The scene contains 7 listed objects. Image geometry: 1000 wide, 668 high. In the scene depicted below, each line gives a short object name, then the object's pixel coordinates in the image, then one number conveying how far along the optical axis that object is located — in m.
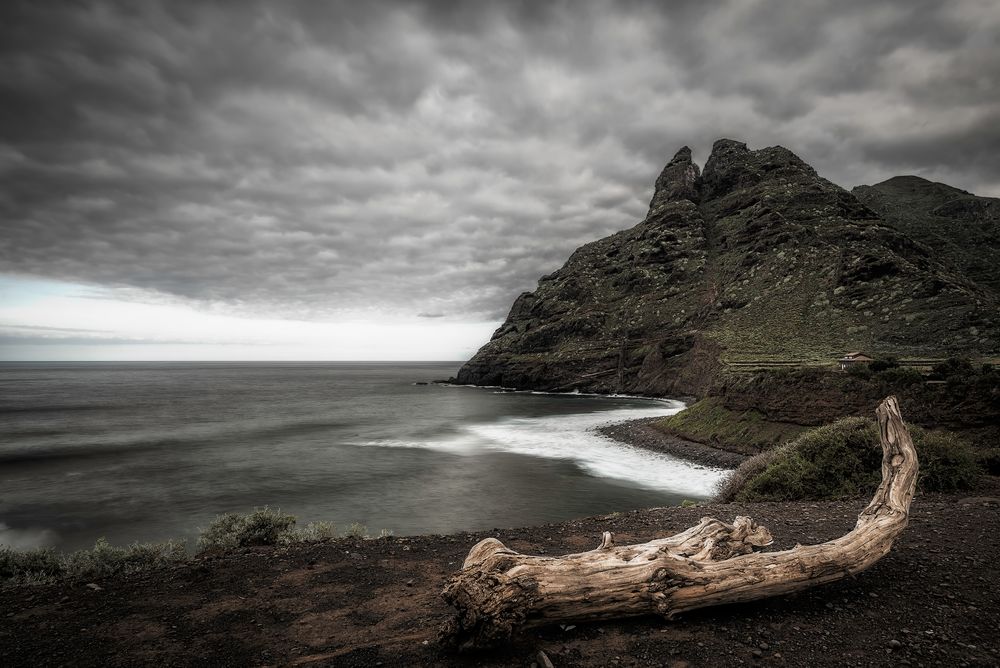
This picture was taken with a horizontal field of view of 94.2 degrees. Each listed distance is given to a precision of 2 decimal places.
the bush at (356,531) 10.19
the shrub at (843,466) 11.38
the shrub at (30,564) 8.11
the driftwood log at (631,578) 4.72
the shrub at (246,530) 9.72
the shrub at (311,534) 9.86
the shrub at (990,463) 12.77
